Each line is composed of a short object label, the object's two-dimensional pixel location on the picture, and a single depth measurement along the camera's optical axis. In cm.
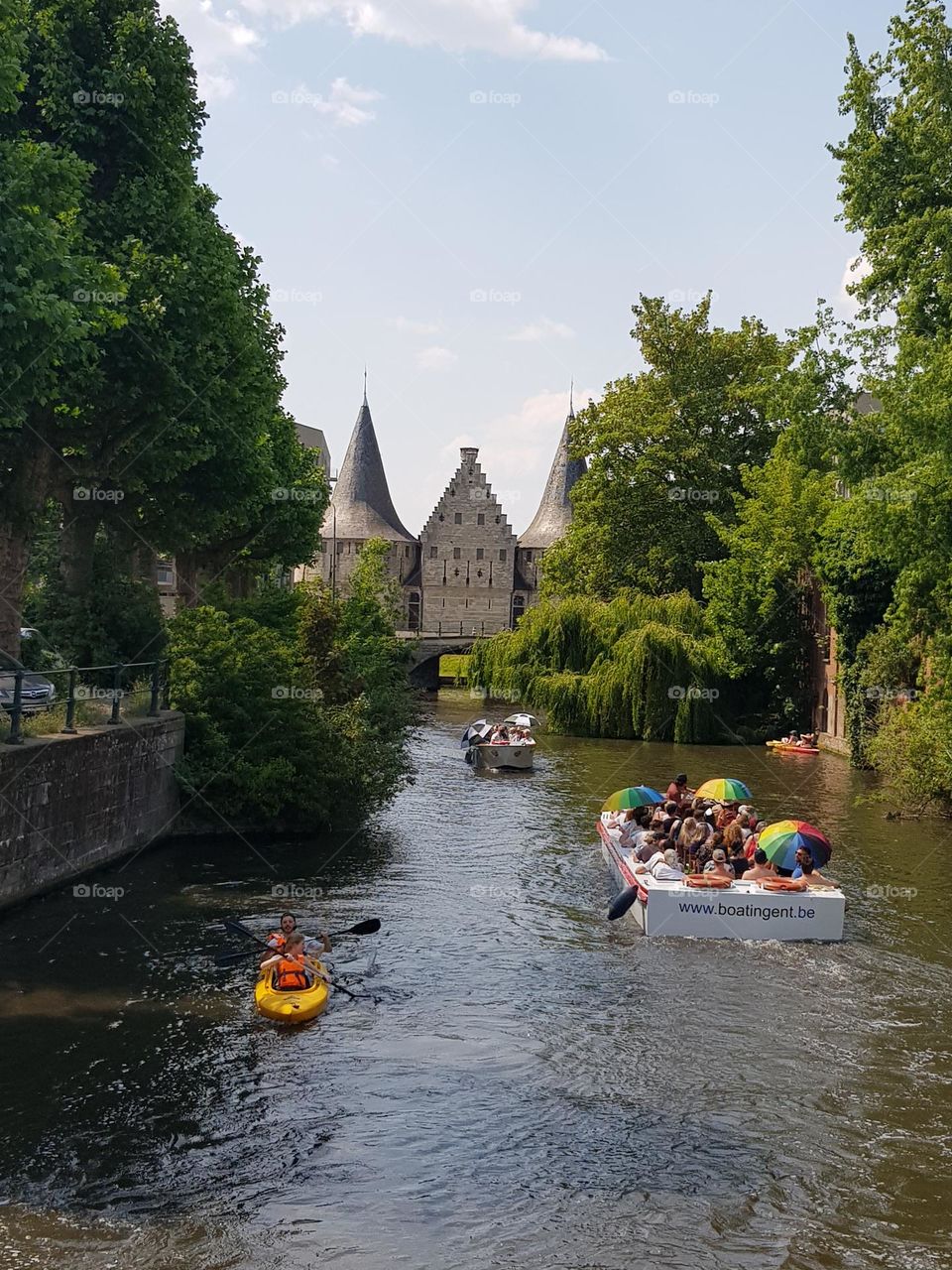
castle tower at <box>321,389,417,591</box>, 10375
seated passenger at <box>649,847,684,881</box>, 2044
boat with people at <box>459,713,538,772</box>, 3778
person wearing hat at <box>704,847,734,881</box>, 2034
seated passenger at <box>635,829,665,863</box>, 2175
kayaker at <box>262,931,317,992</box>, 1579
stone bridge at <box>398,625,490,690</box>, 7600
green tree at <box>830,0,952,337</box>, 2927
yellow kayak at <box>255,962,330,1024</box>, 1530
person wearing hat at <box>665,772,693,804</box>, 2544
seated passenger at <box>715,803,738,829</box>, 2320
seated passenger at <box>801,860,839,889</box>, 1995
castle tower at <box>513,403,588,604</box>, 10044
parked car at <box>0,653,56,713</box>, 2200
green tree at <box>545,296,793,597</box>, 5819
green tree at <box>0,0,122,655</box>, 1823
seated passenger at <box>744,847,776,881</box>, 2031
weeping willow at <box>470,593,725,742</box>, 4600
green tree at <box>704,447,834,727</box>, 4941
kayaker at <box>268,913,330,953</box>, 1639
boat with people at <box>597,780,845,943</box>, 1941
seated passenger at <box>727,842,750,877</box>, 2078
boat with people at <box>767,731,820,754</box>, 4550
